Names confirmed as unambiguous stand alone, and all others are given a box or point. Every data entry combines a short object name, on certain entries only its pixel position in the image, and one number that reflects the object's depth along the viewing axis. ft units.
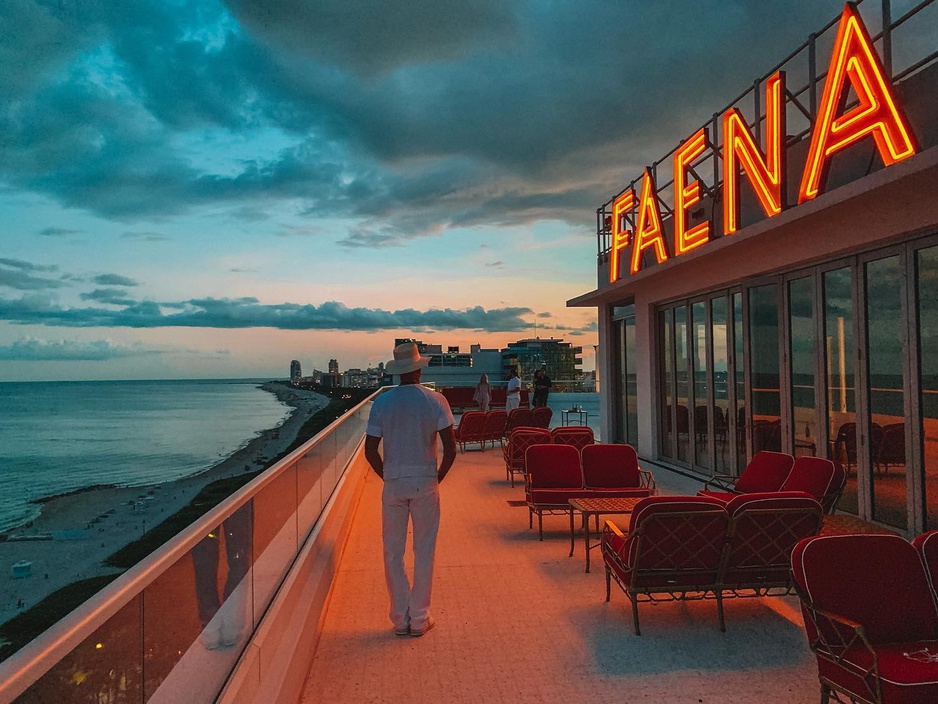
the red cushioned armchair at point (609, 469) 26.63
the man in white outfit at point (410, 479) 15.39
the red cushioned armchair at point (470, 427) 48.37
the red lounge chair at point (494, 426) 50.07
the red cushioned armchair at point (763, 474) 22.82
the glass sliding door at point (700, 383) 37.24
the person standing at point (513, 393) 59.62
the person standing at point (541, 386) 62.45
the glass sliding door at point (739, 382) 33.37
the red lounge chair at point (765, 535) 15.61
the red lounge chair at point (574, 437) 34.37
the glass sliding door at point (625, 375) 48.34
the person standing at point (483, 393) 61.11
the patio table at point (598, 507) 21.22
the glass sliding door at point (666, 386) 41.57
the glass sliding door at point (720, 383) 35.17
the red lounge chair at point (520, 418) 47.75
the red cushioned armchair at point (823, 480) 20.26
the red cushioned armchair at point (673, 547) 15.29
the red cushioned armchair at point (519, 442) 34.19
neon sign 19.20
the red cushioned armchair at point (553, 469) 26.21
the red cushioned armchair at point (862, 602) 10.70
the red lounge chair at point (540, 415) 47.57
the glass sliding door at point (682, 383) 39.75
